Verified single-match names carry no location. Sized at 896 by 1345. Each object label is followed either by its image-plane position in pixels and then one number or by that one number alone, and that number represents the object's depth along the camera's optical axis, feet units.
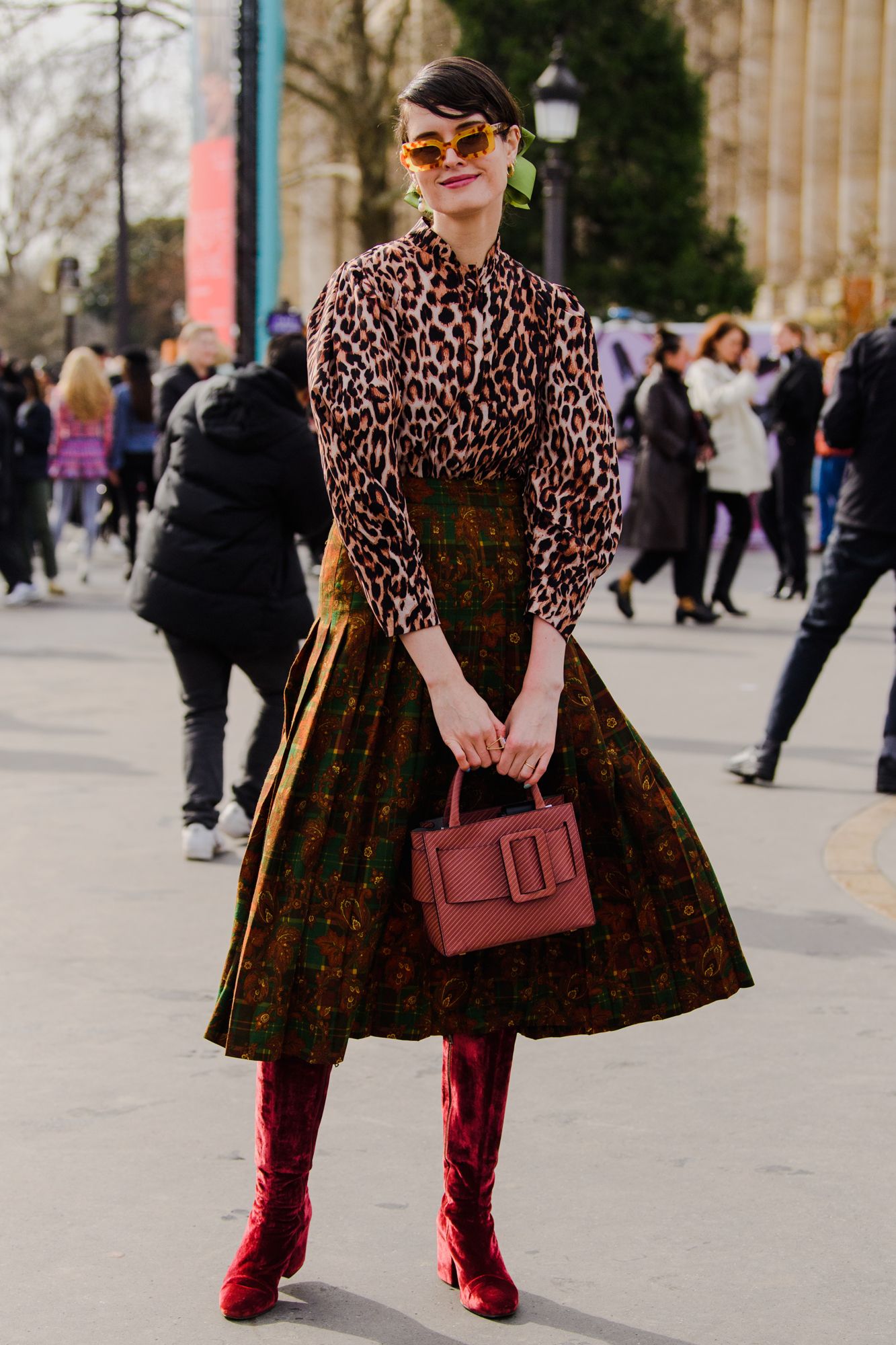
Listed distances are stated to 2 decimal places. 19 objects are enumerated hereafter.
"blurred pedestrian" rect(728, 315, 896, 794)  23.27
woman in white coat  44.60
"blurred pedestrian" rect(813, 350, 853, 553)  49.11
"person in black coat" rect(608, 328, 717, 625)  42.50
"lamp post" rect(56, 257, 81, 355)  118.32
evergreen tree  103.50
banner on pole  49.60
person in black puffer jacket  19.95
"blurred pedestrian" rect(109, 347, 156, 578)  52.11
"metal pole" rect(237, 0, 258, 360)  48.88
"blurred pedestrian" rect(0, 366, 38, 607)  44.16
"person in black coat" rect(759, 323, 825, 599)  48.16
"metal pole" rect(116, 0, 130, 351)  102.37
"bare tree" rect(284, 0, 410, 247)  117.29
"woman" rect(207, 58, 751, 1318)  9.25
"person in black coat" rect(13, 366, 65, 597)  48.37
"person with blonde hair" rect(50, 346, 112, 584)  51.29
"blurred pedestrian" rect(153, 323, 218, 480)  36.65
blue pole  46.09
